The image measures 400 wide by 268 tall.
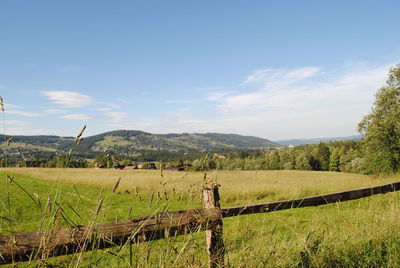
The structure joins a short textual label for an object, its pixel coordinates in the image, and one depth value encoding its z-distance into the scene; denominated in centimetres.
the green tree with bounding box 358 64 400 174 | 2955
